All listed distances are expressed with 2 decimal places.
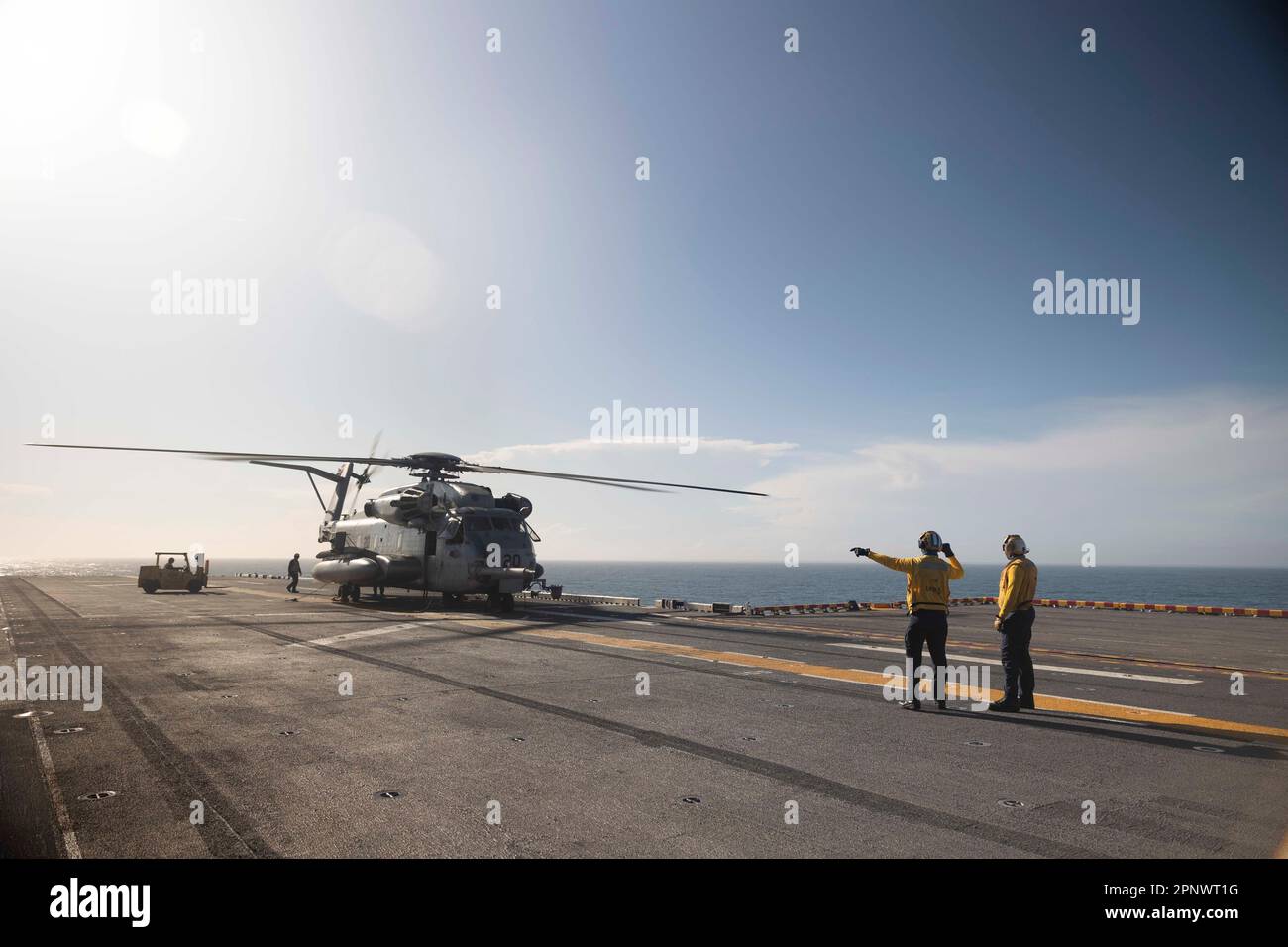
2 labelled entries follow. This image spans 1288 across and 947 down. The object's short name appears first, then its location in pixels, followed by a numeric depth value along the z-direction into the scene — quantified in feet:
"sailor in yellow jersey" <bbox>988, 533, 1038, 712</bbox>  29.60
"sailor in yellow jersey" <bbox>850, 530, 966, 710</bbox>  30.45
